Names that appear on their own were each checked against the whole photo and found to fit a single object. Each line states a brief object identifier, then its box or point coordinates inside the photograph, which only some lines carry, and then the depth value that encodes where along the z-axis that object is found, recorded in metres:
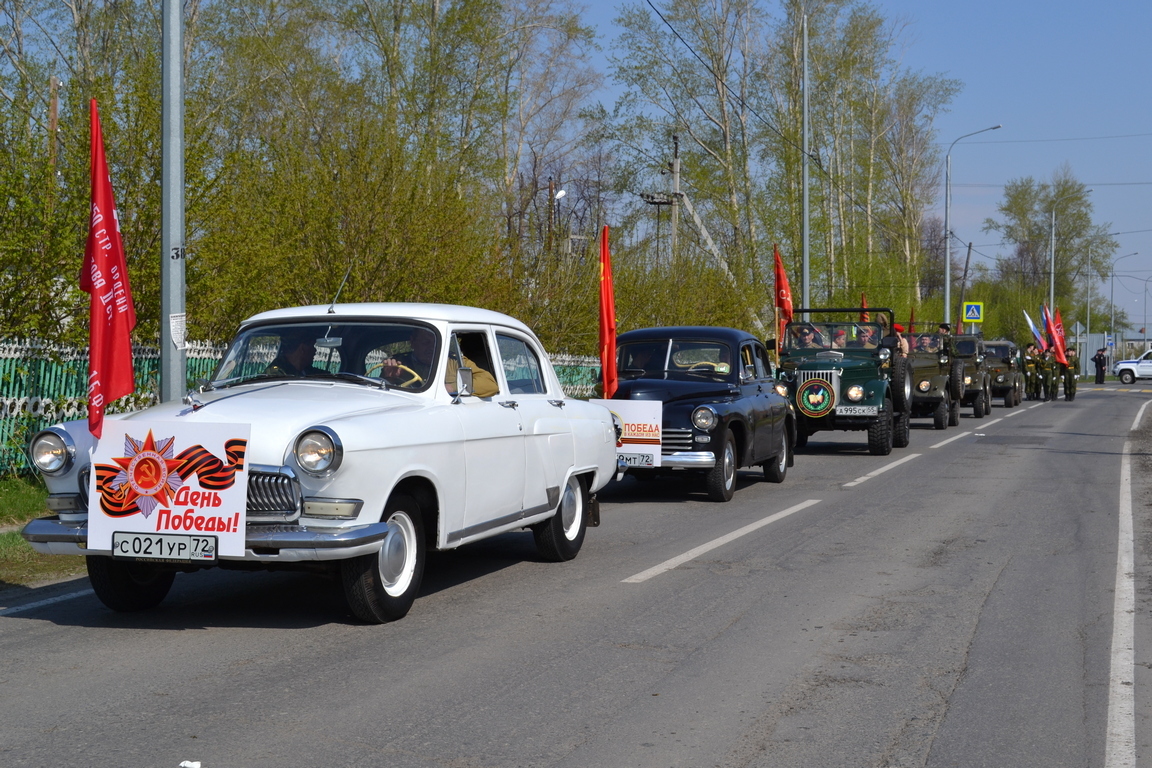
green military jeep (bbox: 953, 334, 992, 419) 30.40
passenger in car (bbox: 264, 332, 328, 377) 7.46
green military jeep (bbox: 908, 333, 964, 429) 25.06
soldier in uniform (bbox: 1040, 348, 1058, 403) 43.16
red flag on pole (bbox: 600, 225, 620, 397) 13.46
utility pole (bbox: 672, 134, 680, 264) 34.47
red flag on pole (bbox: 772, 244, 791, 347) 26.30
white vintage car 6.19
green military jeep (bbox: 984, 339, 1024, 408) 36.69
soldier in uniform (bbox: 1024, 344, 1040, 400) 43.16
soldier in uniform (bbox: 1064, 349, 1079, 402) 42.56
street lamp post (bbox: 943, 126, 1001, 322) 50.31
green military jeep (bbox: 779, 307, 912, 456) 18.70
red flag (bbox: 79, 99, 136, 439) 8.55
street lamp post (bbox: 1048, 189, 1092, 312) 65.75
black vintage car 12.69
